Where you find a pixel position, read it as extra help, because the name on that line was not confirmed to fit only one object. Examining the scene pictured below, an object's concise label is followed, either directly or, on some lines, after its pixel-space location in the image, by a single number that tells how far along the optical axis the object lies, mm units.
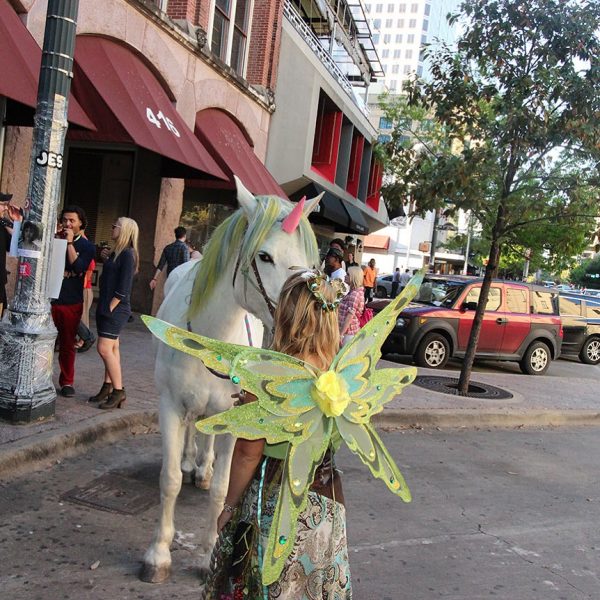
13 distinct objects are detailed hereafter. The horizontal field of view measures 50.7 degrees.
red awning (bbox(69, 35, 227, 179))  9680
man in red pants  6621
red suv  12820
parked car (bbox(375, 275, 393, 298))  33844
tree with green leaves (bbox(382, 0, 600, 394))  9164
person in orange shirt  20395
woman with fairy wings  2055
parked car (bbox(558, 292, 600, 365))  17658
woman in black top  6277
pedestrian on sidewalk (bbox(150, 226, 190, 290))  11180
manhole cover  4410
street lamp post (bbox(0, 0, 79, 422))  5383
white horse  3195
